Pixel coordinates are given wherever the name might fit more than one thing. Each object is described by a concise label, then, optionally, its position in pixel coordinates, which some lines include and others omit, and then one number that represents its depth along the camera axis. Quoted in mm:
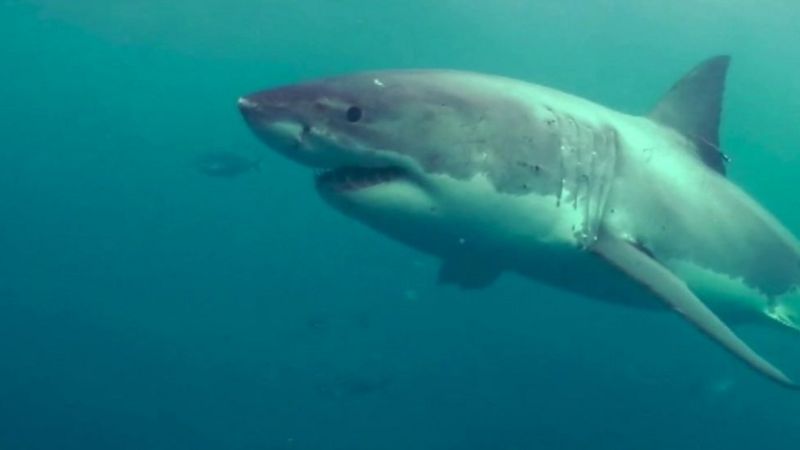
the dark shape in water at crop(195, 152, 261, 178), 13516
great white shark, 4152
